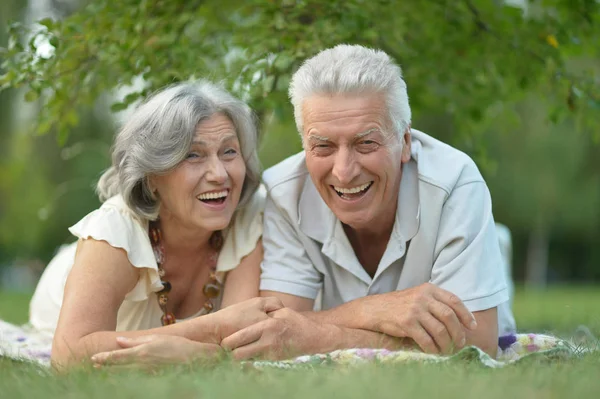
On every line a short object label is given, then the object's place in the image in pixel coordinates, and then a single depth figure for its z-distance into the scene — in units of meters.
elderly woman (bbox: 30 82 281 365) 3.57
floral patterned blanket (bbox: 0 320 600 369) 3.14
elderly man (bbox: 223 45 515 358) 3.55
